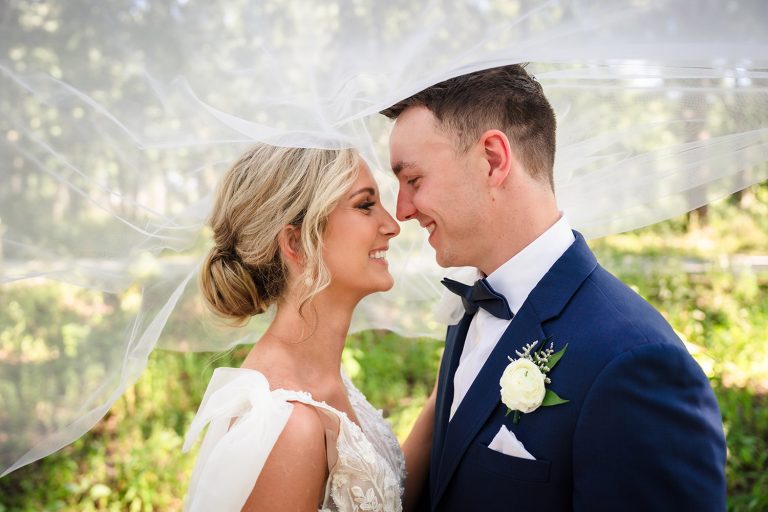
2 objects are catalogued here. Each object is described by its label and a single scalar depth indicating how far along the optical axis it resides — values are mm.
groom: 781
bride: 881
